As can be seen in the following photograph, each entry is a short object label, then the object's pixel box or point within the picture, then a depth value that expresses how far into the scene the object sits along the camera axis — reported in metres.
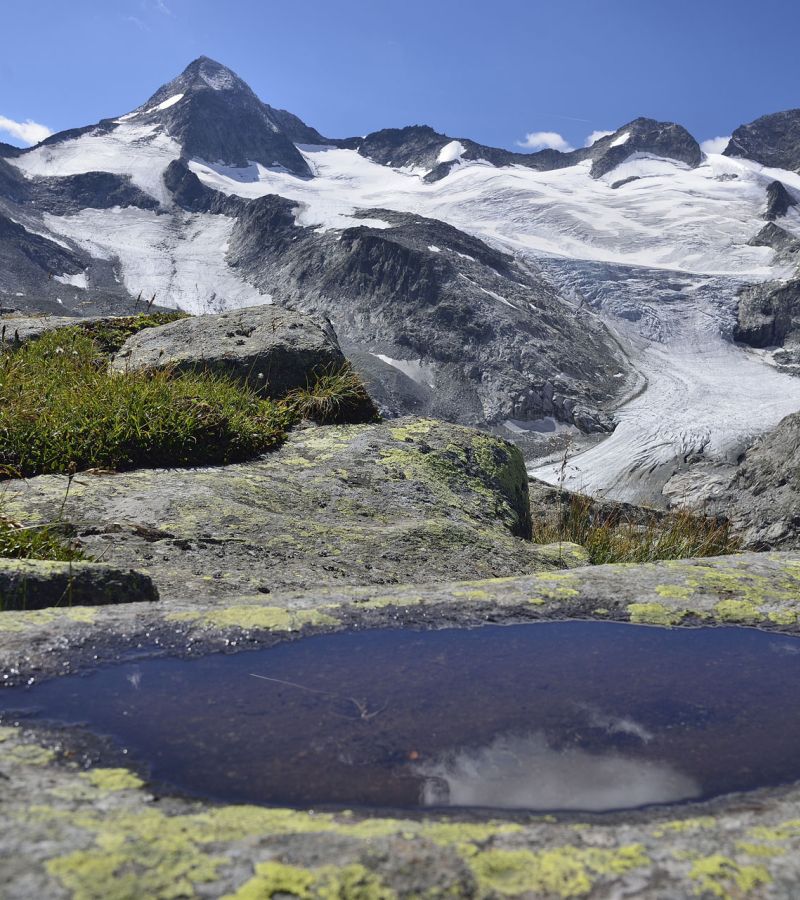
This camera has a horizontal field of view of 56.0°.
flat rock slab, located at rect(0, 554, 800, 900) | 1.58
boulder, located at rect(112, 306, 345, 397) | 9.66
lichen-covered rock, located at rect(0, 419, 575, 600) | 5.02
